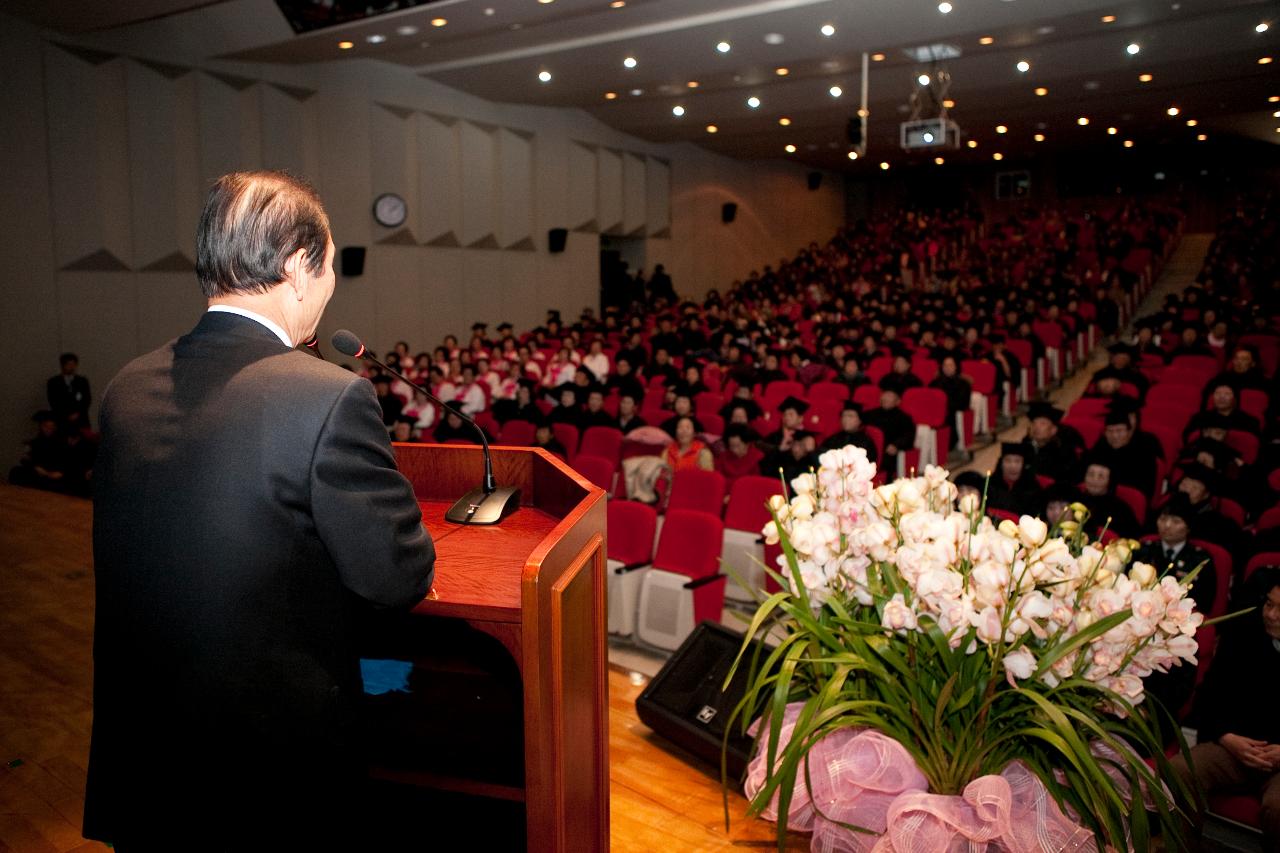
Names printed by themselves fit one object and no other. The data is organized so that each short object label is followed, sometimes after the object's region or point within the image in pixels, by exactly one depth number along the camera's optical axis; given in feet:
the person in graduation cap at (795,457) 20.61
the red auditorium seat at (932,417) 26.03
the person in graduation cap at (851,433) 20.98
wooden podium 4.34
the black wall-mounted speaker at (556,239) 52.97
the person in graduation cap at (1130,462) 19.60
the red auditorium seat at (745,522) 17.78
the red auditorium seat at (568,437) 25.31
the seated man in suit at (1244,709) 10.03
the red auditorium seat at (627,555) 16.28
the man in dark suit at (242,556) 3.63
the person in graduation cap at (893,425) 23.31
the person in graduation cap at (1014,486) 18.10
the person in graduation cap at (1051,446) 19.99
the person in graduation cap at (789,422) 23.01
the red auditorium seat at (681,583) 15.39
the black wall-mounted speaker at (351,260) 41.47
